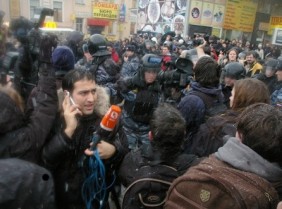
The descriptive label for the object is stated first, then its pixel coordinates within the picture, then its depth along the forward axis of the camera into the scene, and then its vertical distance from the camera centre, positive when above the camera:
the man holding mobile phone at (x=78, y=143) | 1.73 -0.76
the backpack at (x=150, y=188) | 1.67 -0.91
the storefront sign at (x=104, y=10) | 28.67 +0.98
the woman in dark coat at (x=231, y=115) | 2.13 -0.62
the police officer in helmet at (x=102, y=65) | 3.93 -0.59
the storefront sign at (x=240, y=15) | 18.38 +0.95
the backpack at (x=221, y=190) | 1.14 -0.63
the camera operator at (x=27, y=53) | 2.33 -0.33
